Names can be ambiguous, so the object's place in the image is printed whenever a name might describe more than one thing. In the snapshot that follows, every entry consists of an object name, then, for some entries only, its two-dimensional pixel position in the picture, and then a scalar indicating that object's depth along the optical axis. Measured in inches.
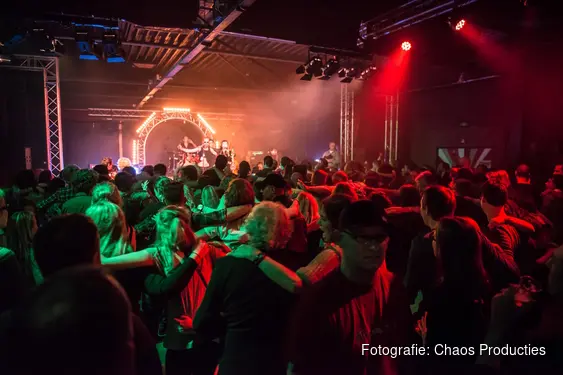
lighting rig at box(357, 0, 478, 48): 280.5
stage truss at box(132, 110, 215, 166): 693.9
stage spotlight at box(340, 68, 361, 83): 389.4
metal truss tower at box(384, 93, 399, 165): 462.9
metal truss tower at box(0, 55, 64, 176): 382.6
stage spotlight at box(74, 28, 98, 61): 279.0
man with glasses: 63.5
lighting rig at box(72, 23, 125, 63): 279.6
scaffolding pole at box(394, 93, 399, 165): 461.8
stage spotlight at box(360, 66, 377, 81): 395.9
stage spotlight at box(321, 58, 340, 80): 366.0
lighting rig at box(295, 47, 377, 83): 366.3
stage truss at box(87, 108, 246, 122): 654.7
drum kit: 662.5
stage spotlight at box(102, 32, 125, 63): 289.1
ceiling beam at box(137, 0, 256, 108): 240.4
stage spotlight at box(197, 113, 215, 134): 718.5
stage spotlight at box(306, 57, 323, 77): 369.1
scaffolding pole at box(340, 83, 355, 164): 455.5
